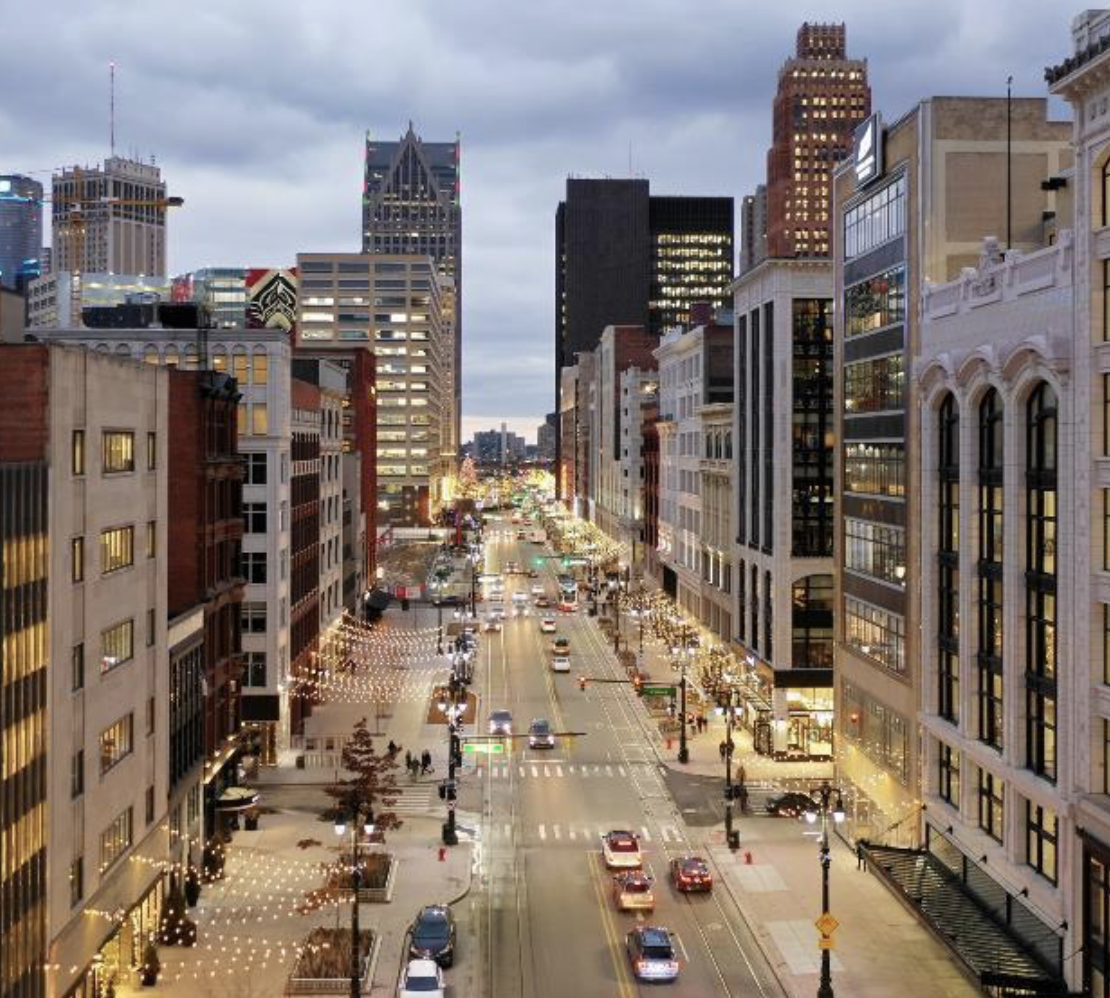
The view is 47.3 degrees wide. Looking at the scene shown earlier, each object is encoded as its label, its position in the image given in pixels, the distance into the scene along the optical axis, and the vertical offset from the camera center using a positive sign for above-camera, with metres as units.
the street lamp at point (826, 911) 34.53 -12.08
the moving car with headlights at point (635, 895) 43.00 -14.04
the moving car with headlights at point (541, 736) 69.19 -13.88
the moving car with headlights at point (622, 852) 47.25 -13.88
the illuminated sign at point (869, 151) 49.84 +13.35
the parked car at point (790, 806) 55.88 -14.44
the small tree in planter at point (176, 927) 40.53 -14.21
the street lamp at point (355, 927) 34.03 -12.01
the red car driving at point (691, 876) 45.12 -14.09
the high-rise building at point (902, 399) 44.97 +3.33
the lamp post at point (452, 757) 50.78 -12.65
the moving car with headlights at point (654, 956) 36.75 -13.90
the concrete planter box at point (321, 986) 36.03 -14.29
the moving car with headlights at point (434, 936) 38.00 -13.85
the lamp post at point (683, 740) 66.06 -13.55
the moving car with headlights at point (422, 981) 34.91 -13.83
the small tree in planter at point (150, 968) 37.01 -14.15
